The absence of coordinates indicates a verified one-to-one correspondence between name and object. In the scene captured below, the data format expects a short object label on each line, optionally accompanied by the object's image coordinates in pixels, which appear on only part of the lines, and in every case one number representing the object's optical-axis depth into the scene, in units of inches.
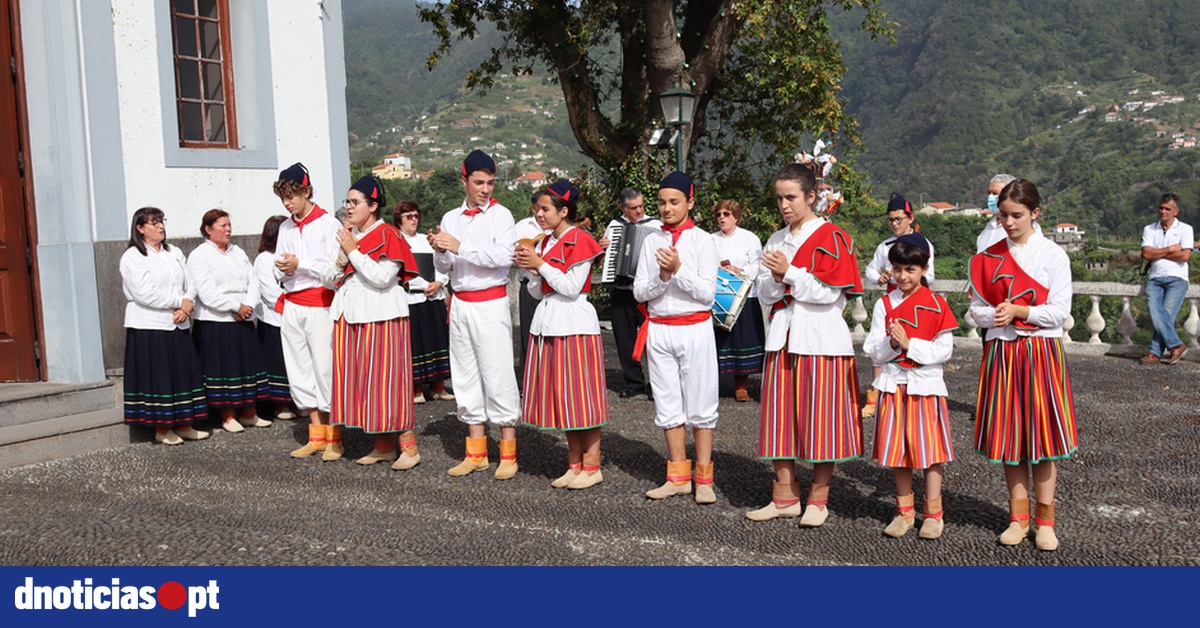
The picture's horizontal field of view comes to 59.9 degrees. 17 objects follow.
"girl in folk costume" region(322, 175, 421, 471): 257.0
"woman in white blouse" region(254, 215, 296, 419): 324.5
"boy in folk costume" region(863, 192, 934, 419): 303.4
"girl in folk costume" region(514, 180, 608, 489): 238.4
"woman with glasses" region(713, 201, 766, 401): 339.6
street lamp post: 441.4
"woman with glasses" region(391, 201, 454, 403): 359.9
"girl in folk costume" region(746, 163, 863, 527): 202.7
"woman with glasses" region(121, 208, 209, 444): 291.6
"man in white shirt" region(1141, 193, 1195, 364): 413.1
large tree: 567.8
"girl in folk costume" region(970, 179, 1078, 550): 187.0
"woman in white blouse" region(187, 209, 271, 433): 310.8
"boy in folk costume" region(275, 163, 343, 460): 280.5
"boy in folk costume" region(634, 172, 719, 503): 222.5
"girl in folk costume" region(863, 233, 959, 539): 194.2
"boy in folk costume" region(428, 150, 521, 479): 251.0
